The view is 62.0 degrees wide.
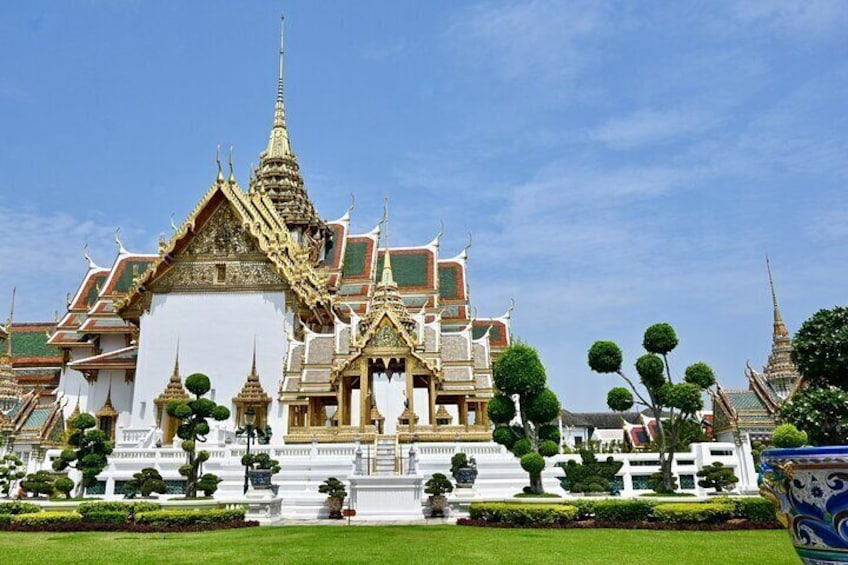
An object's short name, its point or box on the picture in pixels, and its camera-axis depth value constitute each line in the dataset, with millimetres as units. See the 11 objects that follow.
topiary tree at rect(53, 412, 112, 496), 13594
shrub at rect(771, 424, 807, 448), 10799
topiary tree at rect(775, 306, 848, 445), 9250
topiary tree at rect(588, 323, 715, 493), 12055
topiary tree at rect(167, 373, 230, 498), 12938
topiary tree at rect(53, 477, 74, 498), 13625
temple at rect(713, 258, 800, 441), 20969
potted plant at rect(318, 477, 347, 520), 12742
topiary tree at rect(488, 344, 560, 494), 13203
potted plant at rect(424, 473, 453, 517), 12195
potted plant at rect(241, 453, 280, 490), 12359
